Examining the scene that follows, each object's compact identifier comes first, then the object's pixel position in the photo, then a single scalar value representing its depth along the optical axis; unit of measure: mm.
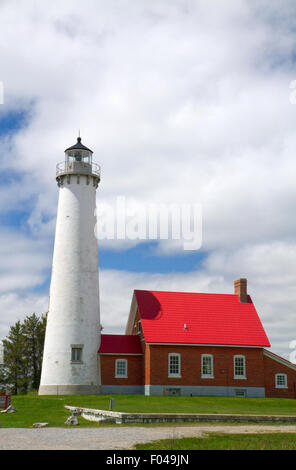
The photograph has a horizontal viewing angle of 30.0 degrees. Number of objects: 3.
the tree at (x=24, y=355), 55438
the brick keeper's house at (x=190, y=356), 41062
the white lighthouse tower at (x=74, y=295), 40344
